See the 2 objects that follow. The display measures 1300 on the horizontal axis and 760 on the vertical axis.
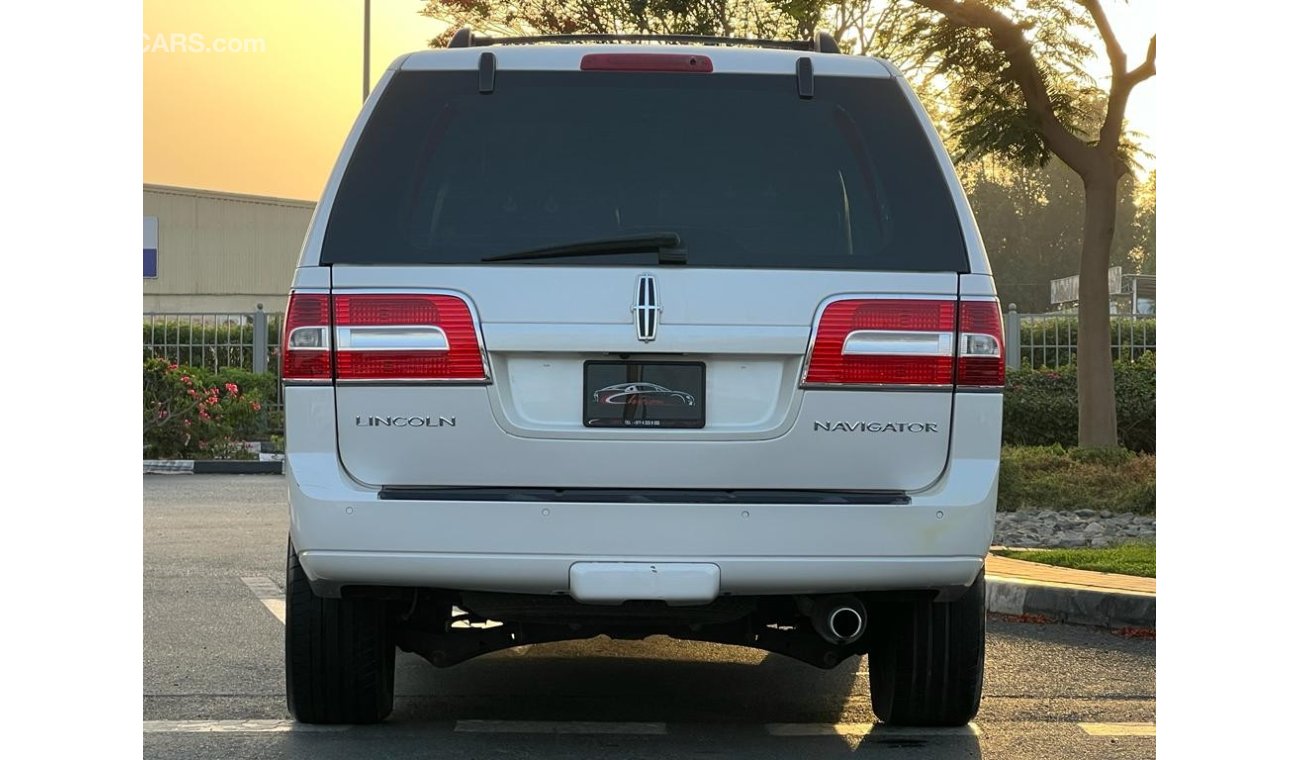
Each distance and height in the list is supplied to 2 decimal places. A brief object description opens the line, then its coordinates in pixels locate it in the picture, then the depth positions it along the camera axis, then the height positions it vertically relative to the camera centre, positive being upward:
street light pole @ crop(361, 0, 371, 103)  36.53 +6.13
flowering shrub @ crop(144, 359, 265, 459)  20.12 -0.52
